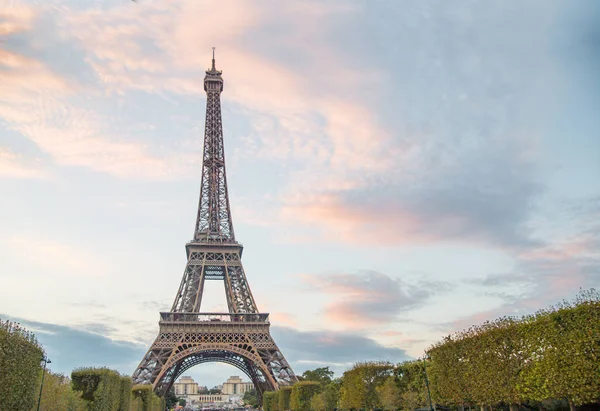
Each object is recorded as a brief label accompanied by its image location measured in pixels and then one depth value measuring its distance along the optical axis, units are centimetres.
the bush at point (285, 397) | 6006
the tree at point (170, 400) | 11068
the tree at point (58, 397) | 3238
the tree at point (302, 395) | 5606
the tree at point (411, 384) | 4588
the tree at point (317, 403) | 5478
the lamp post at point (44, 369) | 3034
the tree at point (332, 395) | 5632
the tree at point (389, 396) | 4612
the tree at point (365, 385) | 4888
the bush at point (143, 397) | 5204
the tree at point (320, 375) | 9658
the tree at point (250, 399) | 15280
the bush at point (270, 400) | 6409
